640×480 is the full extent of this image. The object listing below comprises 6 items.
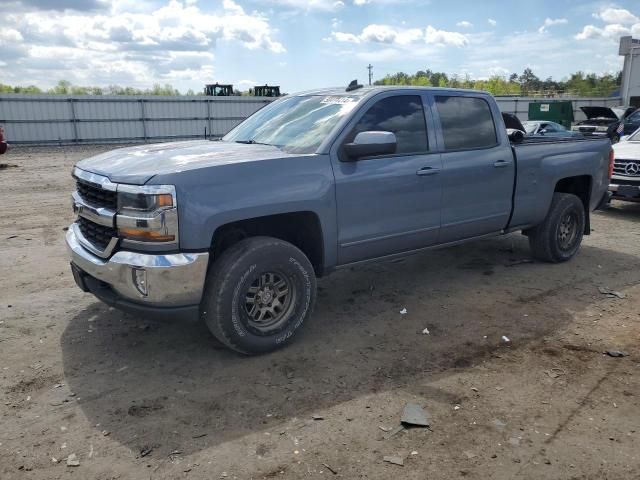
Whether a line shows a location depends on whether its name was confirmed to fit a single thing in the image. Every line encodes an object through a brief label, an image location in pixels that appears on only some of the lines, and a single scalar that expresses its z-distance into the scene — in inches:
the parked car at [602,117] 772.0
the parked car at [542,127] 647.8
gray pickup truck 137.7
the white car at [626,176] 351.6
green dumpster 1130.0
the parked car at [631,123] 666.0
